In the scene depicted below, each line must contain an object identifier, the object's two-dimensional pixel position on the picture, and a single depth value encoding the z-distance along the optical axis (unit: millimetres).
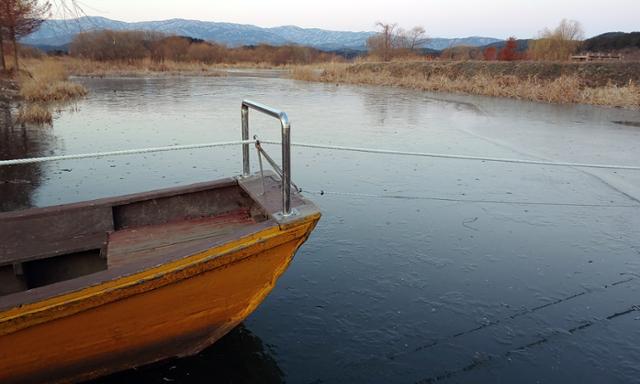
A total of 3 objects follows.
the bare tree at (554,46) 38156
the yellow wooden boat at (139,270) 2574
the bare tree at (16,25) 19328
